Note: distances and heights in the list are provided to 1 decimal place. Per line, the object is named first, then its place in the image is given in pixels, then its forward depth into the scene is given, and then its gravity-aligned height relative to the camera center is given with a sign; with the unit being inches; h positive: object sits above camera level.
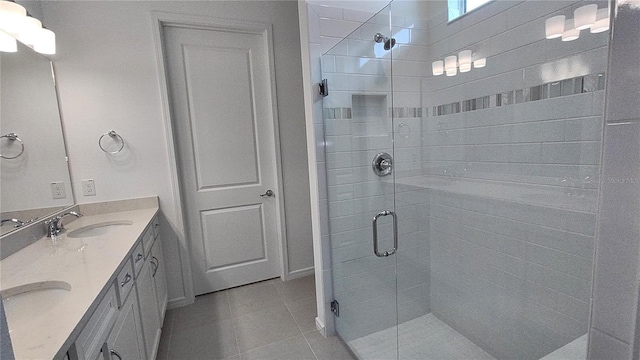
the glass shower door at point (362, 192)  69.2 -11.8
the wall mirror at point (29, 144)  55.0 +4.9
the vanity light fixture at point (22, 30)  54.9 +28.9
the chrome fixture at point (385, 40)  67.6 +25.6
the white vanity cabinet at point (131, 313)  34.5 -25.1
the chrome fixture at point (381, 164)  73.4 -5.1
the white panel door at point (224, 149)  89.8 +1.9
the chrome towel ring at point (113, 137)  80.6 +6.9
